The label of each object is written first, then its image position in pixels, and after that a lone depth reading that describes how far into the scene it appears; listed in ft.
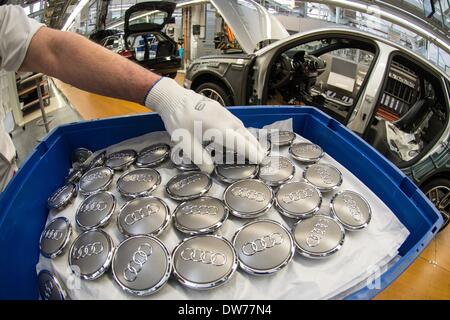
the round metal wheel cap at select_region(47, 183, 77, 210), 2.64
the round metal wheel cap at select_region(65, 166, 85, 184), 2.99
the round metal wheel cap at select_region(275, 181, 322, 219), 2.42
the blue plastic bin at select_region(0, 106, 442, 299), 2.04
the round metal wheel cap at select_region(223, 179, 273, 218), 2.42
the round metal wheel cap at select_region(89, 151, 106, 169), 3.13
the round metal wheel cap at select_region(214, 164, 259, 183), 2.83
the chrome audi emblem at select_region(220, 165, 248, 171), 2.96
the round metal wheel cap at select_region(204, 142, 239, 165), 3.05
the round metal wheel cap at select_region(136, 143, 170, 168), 3.03
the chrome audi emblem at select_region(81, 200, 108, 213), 2.47
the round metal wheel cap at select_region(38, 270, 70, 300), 1.96
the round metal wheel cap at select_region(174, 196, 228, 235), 2.28
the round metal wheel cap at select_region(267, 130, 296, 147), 3.31
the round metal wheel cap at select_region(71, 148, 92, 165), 3.30
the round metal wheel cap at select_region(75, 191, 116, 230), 2.36
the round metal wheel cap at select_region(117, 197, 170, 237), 2.27
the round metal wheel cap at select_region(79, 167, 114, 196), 2.74
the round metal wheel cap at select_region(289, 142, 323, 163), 3.05
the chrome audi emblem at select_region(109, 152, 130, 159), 3.15
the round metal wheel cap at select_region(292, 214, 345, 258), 2.11
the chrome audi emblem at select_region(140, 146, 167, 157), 3.18
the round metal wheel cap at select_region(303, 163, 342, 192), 2.71
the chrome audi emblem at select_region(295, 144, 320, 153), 3.17
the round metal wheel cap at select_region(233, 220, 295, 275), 2.00
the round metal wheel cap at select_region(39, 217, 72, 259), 2.21
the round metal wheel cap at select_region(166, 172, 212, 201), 2.61
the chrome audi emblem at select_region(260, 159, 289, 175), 2.90
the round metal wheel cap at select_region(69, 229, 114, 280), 2.01
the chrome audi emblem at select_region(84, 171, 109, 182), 2.85
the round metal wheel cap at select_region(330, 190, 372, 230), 2.35
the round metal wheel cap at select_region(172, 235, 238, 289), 1.91
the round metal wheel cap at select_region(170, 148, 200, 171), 2.99
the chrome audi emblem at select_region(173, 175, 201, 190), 2.71
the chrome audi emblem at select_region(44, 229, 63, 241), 2.31
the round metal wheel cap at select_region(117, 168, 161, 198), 2.63
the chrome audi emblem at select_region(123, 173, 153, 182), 2.77
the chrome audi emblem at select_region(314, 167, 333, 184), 2.77
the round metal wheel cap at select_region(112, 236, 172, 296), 1.89
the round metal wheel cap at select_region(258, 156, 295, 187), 2.77
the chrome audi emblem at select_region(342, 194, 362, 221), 2.41
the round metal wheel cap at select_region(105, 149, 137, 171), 3.01
